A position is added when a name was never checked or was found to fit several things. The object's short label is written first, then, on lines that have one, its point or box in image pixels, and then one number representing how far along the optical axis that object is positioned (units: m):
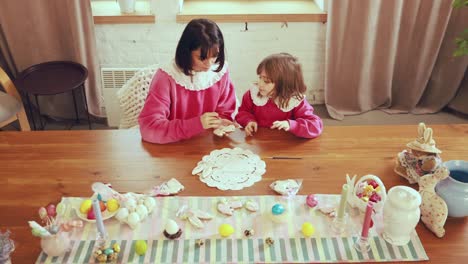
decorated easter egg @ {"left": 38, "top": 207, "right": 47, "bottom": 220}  1.28
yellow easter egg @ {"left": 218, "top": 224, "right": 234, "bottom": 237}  1.28
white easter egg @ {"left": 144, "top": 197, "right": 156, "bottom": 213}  1.36
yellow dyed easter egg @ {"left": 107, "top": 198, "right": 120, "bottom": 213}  1.34
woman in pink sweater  1.64
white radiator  2.91
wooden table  1.40
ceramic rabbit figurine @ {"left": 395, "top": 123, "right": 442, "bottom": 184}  1.43
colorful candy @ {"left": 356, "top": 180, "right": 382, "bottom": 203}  1.37
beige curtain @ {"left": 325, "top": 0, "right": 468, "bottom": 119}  2.96
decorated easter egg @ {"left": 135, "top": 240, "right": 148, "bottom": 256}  1.23
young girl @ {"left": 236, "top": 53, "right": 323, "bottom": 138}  1.65
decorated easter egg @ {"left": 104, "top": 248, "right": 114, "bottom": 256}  1.21
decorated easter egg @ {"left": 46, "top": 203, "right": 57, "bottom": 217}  1.32
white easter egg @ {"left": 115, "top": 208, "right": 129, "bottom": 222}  1.32
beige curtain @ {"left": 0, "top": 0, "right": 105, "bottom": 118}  2.82
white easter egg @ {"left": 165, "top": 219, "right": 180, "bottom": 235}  1.27
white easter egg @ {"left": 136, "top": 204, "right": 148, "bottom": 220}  1.33
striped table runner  1.22
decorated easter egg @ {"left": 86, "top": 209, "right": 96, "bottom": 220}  1.34
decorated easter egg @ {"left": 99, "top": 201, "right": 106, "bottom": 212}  1.34
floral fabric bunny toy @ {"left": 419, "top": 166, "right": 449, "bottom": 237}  1.28
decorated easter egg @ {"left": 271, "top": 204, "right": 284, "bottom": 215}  1.32
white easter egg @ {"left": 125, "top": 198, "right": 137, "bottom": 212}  1.34
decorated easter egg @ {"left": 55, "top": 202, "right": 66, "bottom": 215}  1.34
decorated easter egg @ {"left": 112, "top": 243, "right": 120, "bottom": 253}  1.23
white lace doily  1.48
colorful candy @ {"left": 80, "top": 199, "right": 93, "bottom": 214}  1.35
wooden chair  2.53
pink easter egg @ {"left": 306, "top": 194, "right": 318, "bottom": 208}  1.38
